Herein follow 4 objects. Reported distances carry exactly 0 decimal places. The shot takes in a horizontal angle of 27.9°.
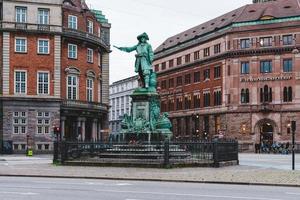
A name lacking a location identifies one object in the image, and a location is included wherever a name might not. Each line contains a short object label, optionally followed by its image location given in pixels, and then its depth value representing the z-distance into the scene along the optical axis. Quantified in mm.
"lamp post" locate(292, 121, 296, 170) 31838
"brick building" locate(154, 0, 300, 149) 86750
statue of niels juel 35219
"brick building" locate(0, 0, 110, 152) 67000
